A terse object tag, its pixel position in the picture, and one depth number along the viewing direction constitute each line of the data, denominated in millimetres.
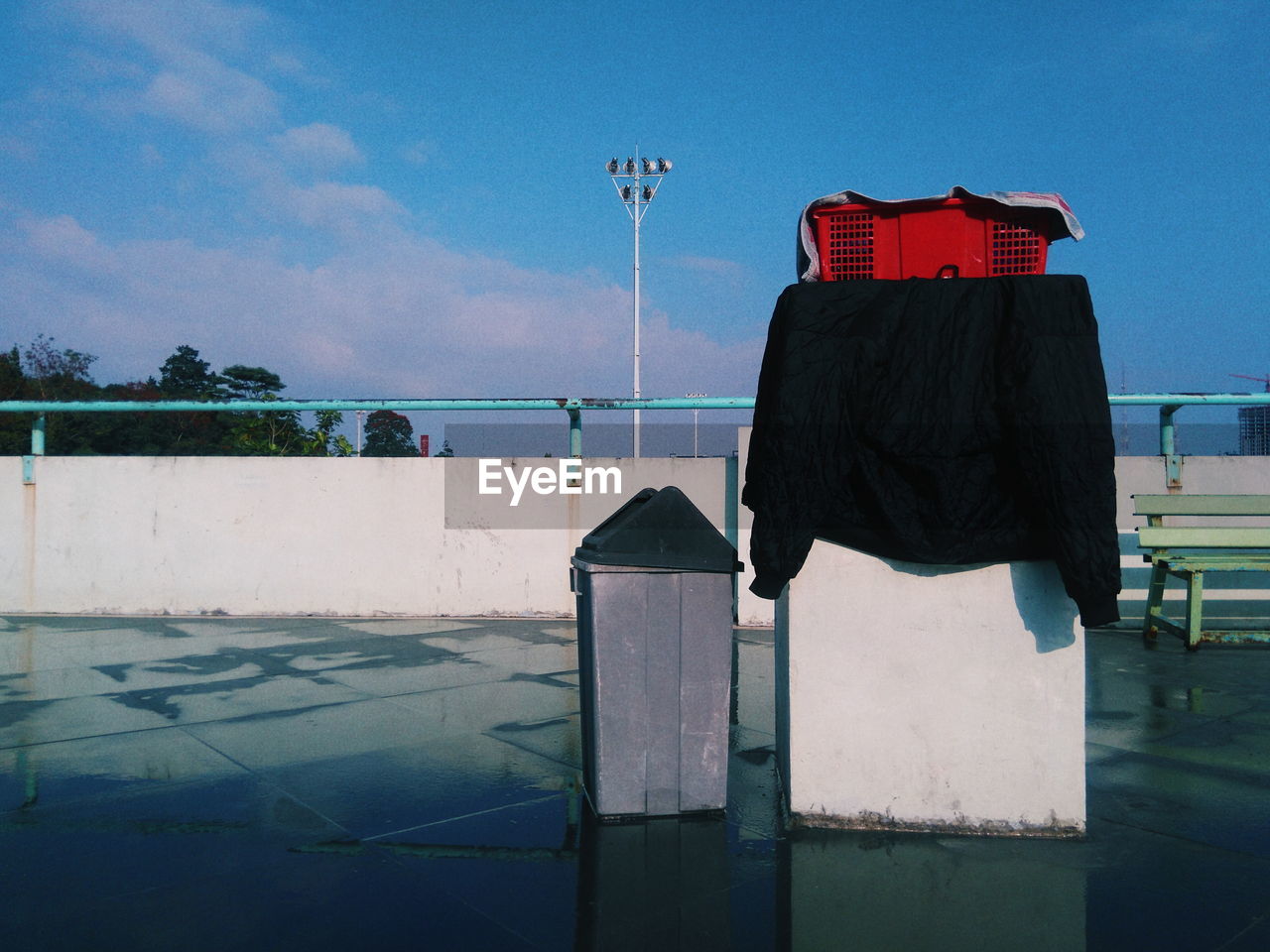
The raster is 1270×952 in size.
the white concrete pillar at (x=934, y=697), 3066
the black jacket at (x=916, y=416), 2975
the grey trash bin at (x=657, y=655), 3172
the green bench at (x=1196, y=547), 6602
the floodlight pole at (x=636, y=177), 32375
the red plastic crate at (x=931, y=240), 3135
